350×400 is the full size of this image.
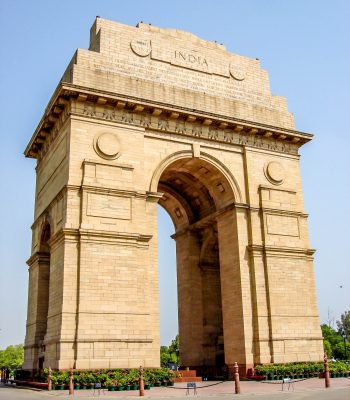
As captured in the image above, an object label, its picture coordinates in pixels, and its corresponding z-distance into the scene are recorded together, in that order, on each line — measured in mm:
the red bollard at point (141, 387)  16309
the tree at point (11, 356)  119862
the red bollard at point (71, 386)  17094
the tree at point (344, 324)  95219
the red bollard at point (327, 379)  17875
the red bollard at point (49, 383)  18219
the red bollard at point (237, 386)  17011
